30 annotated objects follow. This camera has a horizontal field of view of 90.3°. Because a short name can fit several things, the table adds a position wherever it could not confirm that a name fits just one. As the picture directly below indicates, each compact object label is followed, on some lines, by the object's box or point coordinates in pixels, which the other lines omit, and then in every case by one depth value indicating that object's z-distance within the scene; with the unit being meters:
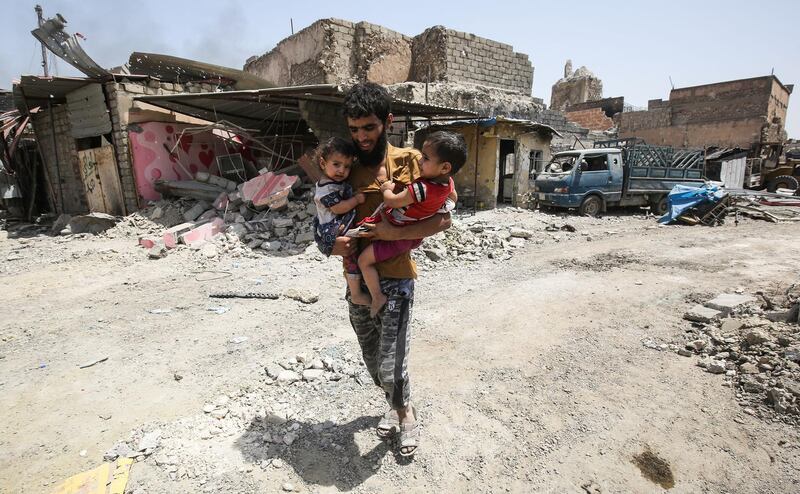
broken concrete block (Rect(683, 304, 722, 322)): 3.55
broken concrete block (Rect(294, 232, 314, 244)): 6.71
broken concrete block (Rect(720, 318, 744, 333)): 3.23
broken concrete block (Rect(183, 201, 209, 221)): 7.93
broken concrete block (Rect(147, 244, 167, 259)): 6.45
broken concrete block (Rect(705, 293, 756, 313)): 3.69
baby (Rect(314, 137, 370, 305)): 1.74
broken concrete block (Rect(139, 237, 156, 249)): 6.95
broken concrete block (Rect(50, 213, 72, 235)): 9.24
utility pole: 15.54
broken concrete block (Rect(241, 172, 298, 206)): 7.48
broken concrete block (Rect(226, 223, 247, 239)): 7.00
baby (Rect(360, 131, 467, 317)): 1.69
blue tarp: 9.45
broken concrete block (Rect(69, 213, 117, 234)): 8.27
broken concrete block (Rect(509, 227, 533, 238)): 7.95
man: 1.71
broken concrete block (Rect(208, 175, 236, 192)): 8.45
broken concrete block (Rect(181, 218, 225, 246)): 6.86
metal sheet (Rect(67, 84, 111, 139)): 8.55
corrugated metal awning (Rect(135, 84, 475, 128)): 6.71
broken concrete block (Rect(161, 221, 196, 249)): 6.77
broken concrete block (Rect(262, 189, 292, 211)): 7.31
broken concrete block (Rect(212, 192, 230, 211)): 7.92
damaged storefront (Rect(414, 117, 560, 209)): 11.04
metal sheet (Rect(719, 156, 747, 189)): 14.76
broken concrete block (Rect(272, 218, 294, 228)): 7.09
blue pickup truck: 10.44
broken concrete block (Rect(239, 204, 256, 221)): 7.62
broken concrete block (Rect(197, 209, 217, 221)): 7.68
